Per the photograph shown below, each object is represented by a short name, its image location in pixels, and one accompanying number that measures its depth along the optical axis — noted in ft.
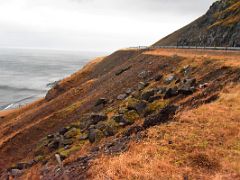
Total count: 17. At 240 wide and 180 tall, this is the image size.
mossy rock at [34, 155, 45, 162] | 78.23
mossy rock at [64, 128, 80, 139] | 85.21
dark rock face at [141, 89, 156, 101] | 88.65
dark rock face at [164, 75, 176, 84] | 100.34
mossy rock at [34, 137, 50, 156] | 87.62
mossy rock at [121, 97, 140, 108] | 80.36
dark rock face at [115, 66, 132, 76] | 165.27
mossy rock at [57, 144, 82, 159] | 68.06
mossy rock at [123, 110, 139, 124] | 74.19
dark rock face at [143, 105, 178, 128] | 61.29
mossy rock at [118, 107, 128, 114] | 79.46
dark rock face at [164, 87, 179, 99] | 78.57
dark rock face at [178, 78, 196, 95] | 75.72
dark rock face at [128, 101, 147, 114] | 78.54
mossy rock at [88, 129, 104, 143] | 69.92
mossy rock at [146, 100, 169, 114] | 73.97
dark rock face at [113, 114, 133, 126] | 72.99
